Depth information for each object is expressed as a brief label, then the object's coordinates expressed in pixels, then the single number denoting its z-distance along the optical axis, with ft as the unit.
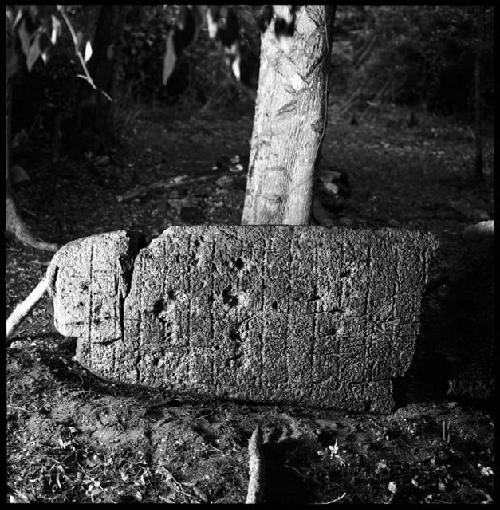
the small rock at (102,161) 25.05
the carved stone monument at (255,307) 13.12
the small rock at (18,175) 22.53
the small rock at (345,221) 22.10
